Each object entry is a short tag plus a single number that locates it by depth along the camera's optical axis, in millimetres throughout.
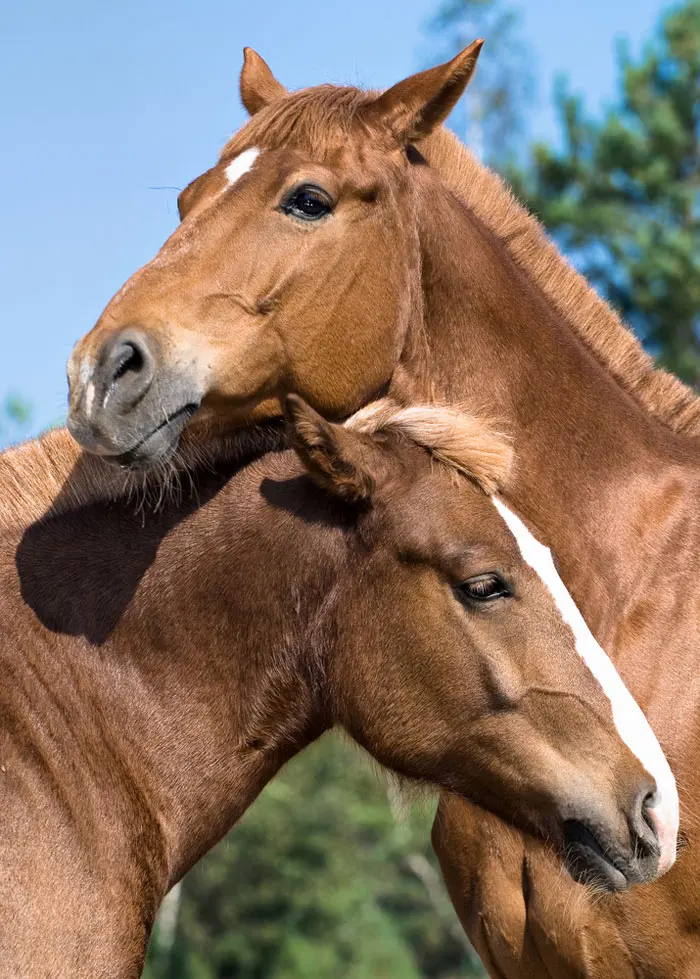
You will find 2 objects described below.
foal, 8180
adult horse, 9039
